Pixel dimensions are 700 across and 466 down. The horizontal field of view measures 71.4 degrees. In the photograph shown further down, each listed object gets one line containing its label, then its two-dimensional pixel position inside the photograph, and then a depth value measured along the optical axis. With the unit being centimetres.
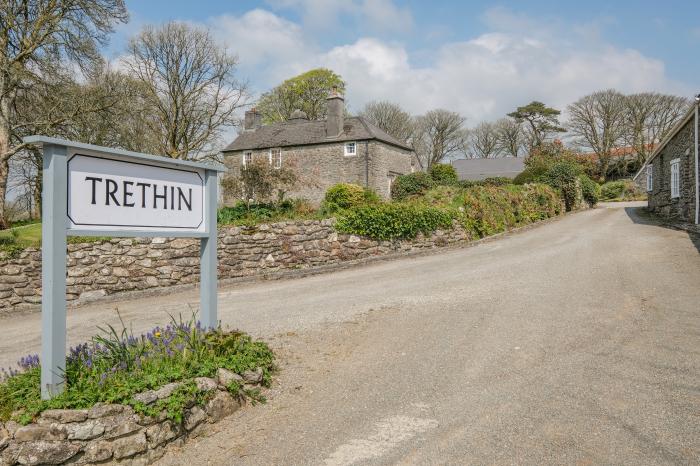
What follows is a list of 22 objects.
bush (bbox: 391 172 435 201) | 3419
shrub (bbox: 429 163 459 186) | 3703
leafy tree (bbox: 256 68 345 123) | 4922
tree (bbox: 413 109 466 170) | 6041
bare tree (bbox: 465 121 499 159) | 6675
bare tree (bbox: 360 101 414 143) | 5572
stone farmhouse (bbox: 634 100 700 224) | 1686
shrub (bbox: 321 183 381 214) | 2549
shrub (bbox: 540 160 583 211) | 2689
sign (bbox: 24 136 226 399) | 362
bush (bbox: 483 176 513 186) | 3225
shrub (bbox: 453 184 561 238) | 1817
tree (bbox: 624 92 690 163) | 4559
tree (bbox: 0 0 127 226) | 1842
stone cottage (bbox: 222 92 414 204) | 3391
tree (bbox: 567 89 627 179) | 4816
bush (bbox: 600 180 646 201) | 4256
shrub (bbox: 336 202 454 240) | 1460
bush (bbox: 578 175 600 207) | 2981
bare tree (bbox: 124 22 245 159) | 3152
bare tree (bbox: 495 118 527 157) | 6406
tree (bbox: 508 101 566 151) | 5731
